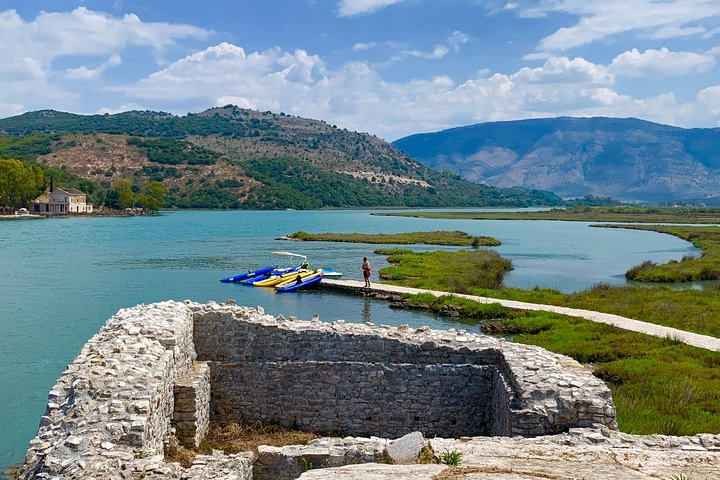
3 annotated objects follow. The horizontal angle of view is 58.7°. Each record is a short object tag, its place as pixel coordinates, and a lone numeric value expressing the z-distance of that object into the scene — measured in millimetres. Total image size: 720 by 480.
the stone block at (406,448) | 7965
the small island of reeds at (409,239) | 67312
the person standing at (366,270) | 34344
